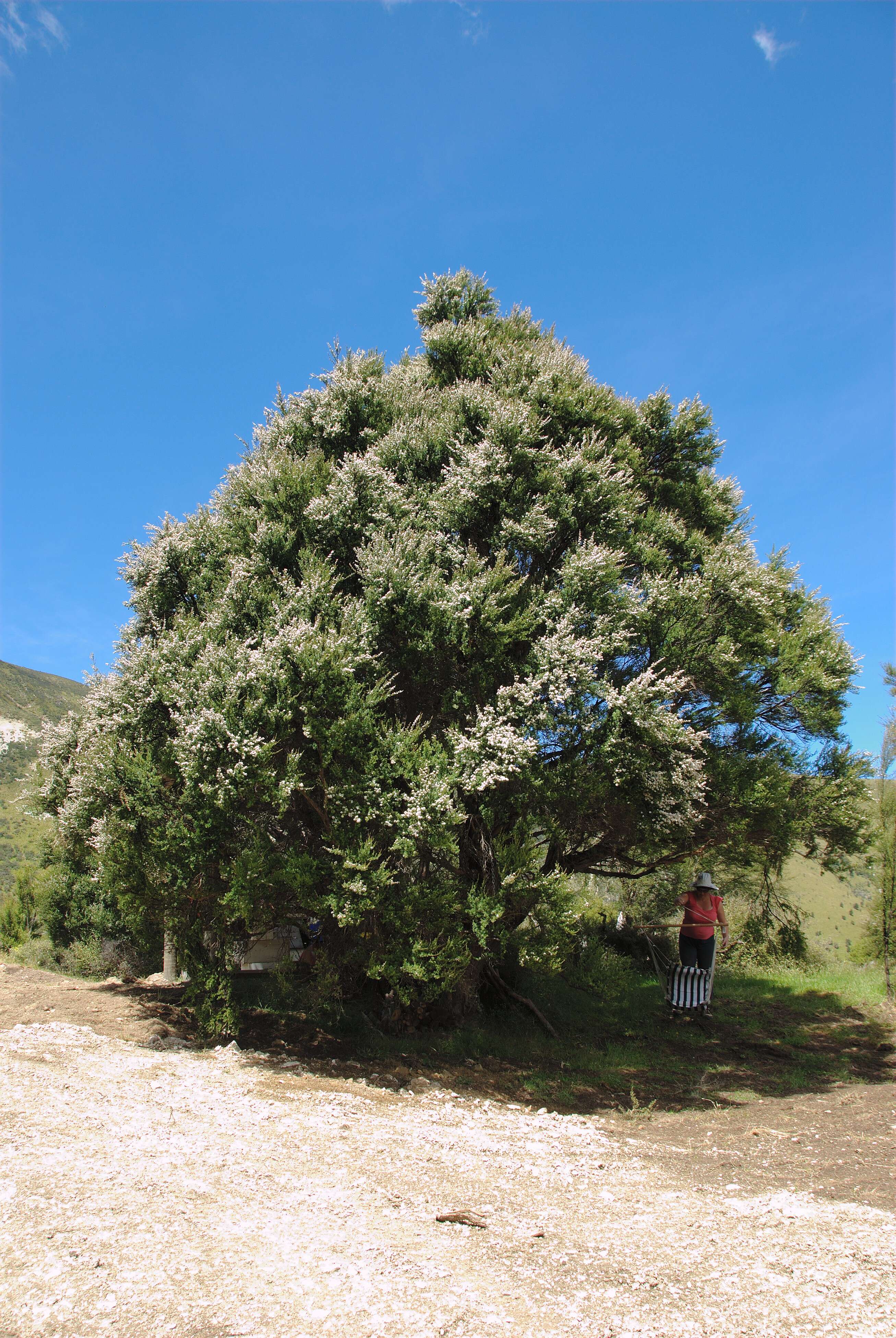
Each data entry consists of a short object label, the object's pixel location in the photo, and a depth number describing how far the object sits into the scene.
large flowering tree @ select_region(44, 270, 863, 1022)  8.50
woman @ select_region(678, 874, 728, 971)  11.19
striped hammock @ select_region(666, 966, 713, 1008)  12.09
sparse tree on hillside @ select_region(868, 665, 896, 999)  13.34
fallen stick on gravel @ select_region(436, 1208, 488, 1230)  4.79
